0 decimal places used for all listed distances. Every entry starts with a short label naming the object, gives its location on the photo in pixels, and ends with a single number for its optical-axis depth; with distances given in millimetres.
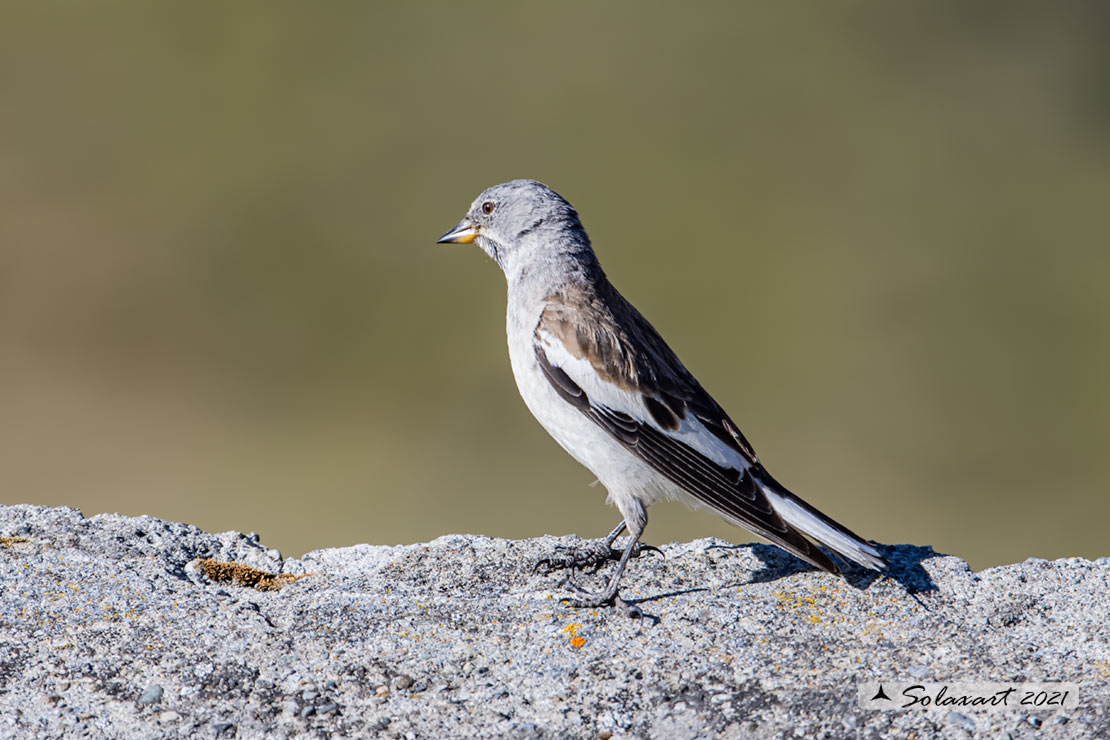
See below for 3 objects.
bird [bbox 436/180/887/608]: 10031
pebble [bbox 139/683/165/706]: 8094
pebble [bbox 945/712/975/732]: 7477
